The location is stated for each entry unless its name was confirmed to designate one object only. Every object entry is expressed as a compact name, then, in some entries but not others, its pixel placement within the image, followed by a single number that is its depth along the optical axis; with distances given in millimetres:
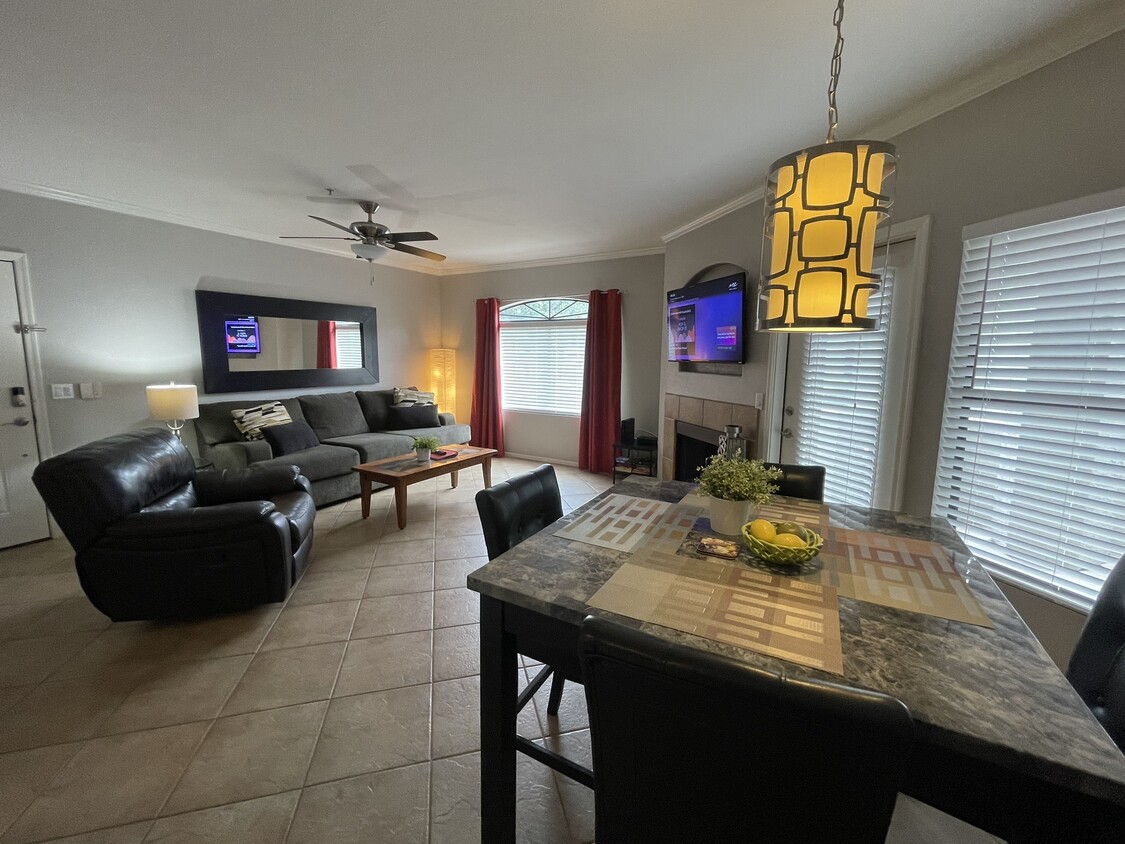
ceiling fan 3266
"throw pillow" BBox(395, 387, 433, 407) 5426
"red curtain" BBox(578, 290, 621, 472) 5121
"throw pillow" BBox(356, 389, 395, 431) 5203
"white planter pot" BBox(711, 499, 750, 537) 1417
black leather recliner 2031
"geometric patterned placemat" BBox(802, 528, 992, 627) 1054
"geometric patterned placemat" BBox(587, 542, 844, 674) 886
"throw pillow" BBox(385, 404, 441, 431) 5250
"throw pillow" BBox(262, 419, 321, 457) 4043
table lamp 3312
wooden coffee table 3555
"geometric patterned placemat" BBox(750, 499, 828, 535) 1573
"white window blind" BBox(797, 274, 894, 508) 2348
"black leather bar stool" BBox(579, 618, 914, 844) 555
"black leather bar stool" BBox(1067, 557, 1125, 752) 985
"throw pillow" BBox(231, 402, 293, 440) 3998
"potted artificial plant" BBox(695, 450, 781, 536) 1409
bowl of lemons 1185
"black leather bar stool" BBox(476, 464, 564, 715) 1535
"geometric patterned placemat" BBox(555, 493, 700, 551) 1398
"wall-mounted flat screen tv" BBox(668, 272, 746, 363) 3311
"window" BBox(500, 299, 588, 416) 5578
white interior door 3047
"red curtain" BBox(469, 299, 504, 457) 5914
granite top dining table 663
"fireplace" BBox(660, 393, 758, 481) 3461
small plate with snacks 1281
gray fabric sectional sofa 3812
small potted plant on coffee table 3943
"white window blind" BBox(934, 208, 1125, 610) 1483
